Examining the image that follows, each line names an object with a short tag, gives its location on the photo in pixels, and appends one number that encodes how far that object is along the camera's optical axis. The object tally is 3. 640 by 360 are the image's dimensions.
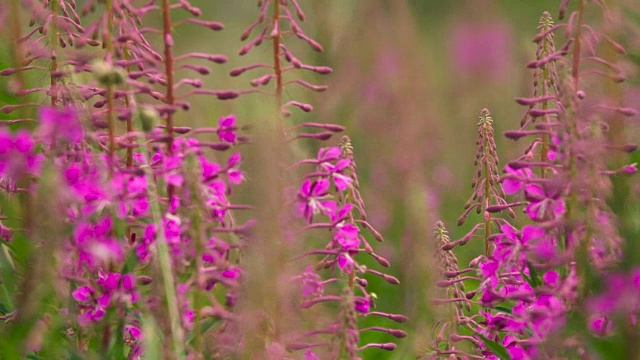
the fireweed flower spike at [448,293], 4.72
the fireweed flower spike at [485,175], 5.01
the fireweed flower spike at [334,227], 4.49
